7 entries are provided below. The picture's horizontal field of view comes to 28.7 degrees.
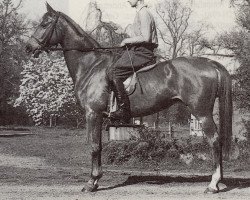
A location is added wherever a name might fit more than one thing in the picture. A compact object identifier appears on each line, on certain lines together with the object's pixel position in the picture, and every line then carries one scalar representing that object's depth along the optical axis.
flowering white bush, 47.16
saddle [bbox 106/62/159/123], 10.04
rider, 9.92
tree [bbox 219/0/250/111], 16.02
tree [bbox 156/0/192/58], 47.88
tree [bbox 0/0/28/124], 43.12
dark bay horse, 9.81
